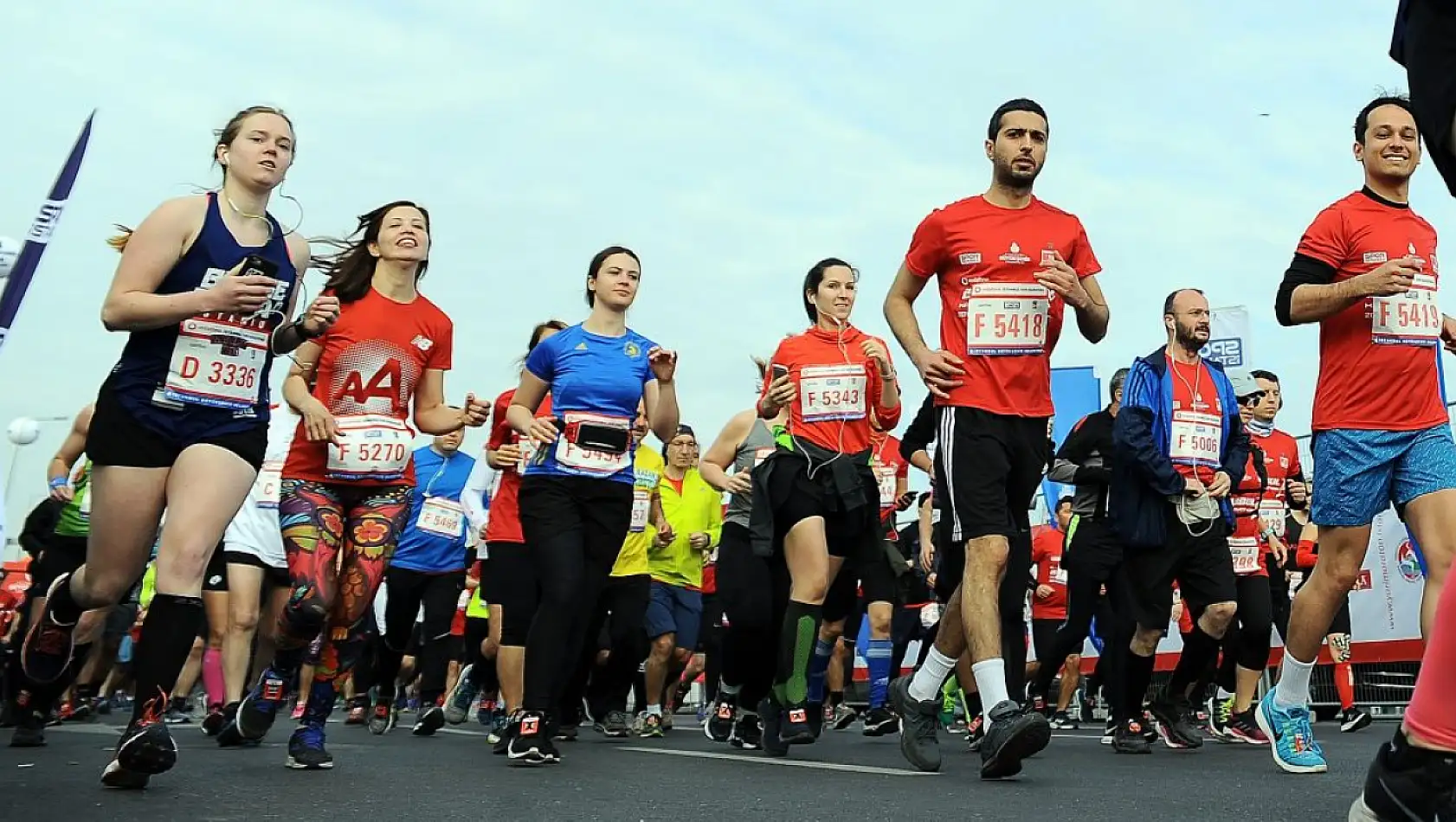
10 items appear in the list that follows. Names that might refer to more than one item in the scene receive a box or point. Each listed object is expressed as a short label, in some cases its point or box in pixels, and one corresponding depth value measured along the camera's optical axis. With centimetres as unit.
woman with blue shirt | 716
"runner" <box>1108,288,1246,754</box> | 865
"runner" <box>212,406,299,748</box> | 974
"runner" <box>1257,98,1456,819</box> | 611
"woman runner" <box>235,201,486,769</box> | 669
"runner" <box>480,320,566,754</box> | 953
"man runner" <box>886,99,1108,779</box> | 634
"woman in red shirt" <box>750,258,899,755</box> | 827
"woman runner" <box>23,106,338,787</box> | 547
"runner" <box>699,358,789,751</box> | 902
